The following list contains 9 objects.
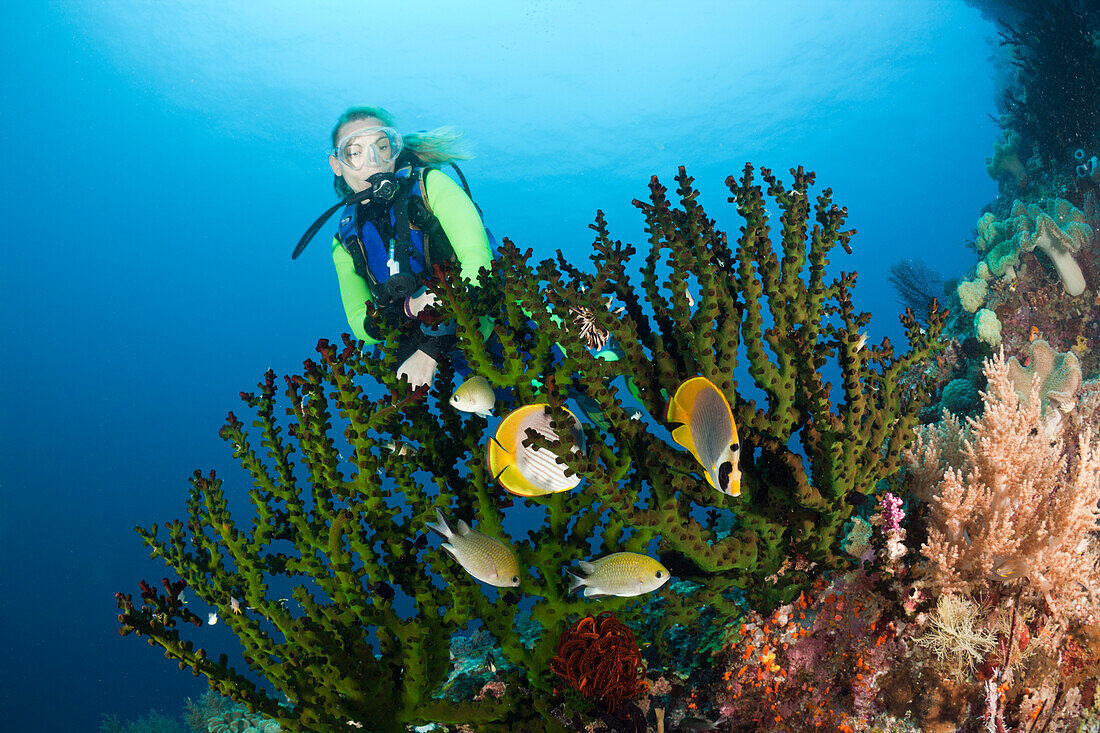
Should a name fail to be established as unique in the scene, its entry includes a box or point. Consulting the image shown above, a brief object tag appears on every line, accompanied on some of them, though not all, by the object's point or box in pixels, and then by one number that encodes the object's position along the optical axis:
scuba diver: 3.62
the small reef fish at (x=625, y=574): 1.99
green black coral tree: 2.17
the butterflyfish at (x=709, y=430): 1.56
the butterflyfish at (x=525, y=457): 1.83
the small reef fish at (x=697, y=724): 2.16
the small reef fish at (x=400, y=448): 2.33
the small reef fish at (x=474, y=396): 2.25
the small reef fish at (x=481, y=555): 2.00
